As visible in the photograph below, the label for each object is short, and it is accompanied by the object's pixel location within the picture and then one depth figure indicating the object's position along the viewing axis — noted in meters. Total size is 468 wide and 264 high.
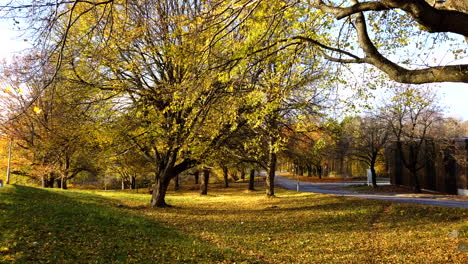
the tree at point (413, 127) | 26.92
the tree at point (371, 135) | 32.66
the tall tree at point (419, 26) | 5.31
